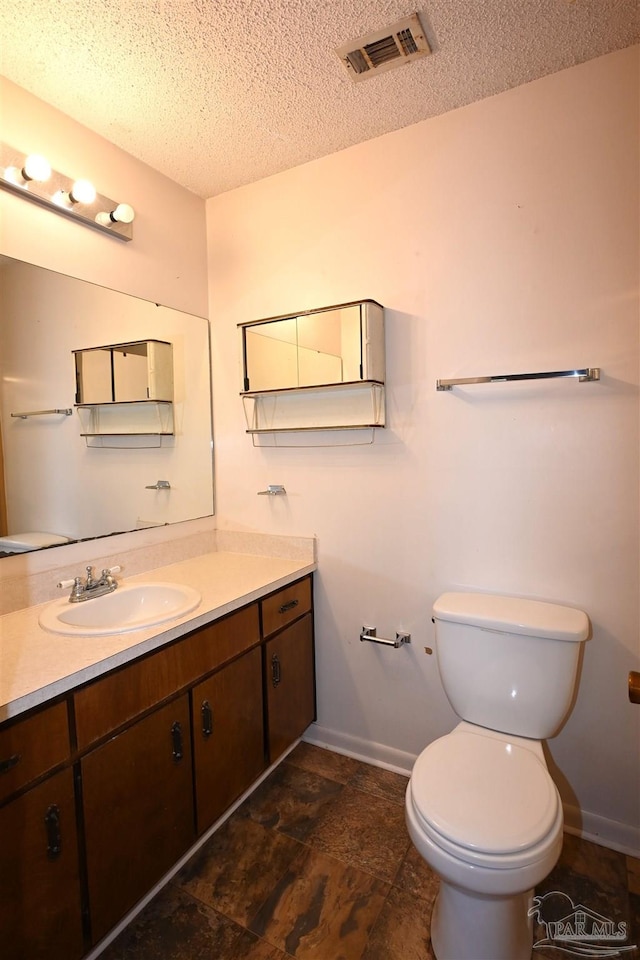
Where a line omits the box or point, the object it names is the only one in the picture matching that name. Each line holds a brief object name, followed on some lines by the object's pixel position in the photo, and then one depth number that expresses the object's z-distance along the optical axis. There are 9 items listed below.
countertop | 1.02
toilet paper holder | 1.81
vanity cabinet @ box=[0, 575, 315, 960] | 0.99
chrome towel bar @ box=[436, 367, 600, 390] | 1.38
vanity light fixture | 1.41
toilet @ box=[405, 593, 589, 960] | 1.03
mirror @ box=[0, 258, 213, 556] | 1.45
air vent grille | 1.28
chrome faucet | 1.52
